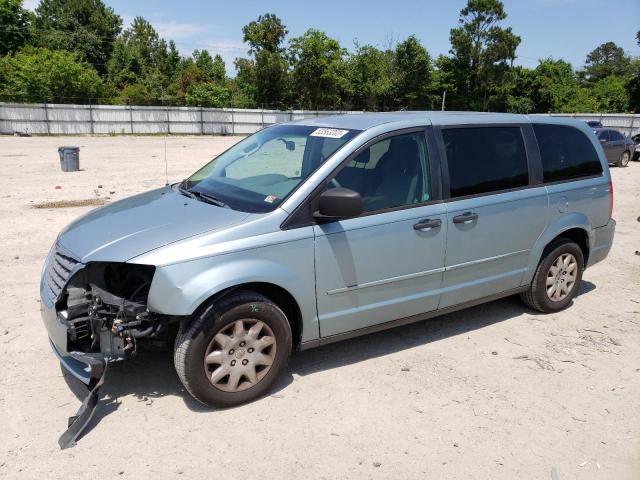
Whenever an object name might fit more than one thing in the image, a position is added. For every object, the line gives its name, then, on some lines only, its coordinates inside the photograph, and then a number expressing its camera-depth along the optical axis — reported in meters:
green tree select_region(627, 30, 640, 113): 52.34
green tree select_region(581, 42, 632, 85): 89.75
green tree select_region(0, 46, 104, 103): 37.37
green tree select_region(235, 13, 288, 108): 47.16
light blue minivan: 3.34
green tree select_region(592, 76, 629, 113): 55.75
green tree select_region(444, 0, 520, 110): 54.66
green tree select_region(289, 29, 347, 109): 46.25
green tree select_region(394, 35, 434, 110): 52.16
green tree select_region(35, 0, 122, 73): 58.09
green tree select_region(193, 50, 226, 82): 59.97
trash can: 15.39
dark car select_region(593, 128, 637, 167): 20.25
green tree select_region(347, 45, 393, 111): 50.75
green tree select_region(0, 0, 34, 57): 51.34
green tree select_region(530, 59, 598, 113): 55.19
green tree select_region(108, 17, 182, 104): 51.34
